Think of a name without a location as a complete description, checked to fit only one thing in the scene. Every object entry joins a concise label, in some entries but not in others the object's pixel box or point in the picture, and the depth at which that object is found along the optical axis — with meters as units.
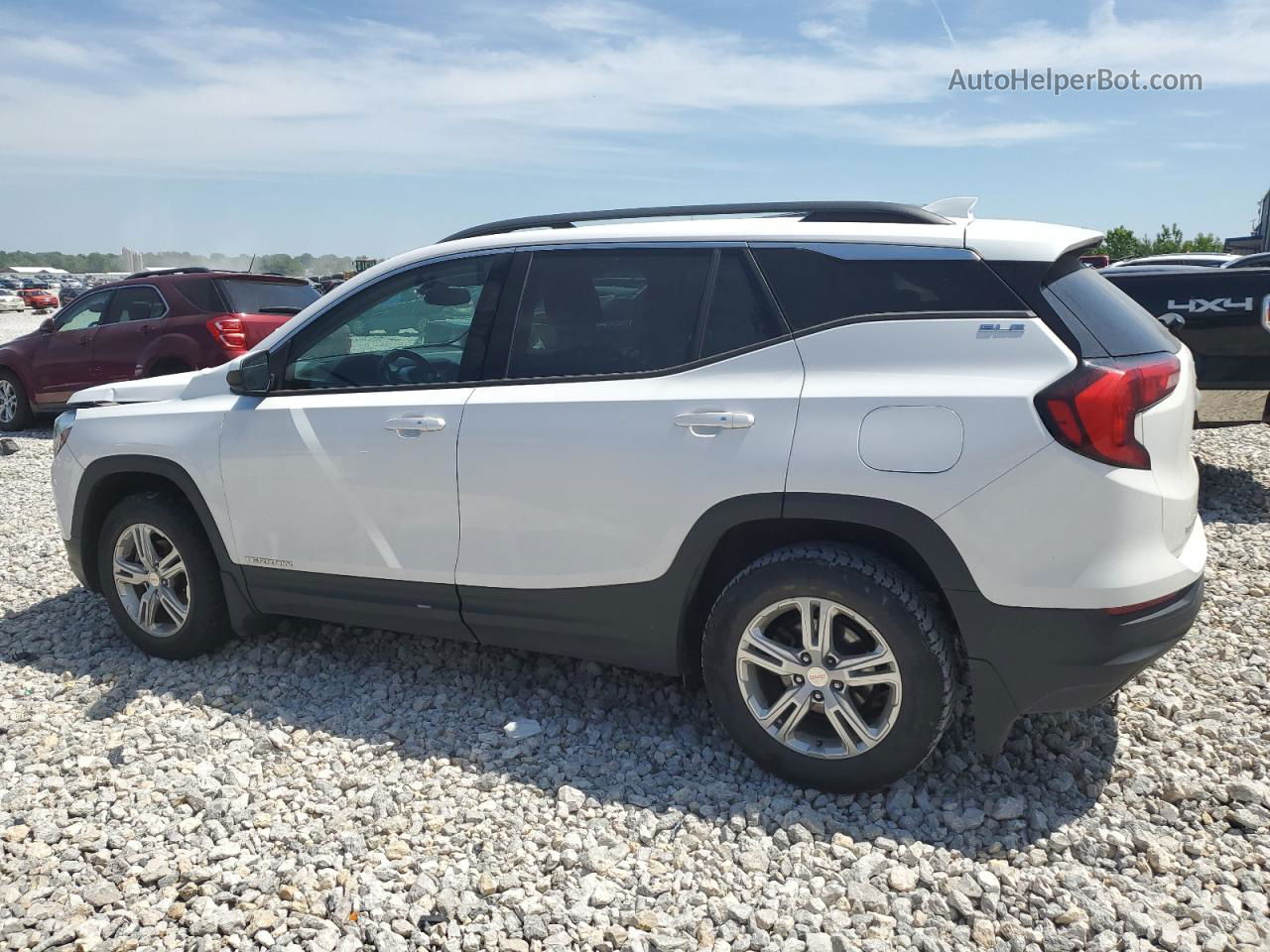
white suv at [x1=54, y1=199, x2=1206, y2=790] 2.96
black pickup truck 6.72
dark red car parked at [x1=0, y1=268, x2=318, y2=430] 10.31
